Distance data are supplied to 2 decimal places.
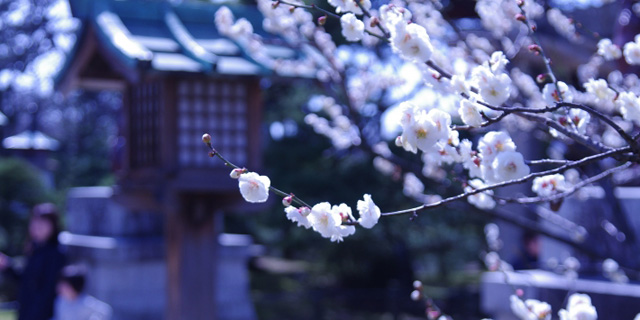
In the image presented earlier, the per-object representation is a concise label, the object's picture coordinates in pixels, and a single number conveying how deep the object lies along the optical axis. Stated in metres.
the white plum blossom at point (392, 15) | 1.24
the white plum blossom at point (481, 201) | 1.49
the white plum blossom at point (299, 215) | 1.20
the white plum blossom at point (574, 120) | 1.27
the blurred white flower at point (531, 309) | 1.40
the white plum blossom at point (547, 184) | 1.40
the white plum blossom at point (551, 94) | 1.27
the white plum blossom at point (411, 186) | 2.33
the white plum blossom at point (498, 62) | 1.23
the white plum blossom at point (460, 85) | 1.27
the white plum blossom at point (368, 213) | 1.20
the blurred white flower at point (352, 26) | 1.34
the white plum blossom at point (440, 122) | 1.17
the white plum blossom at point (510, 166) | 1.20
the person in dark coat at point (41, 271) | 4.22
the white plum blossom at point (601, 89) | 1.32
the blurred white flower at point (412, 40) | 1.23
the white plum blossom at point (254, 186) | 1.19
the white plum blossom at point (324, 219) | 1.20
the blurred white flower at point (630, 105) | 1.26
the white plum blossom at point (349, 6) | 1.34
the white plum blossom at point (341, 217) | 1.20
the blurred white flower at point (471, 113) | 1.20
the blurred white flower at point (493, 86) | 1.20
